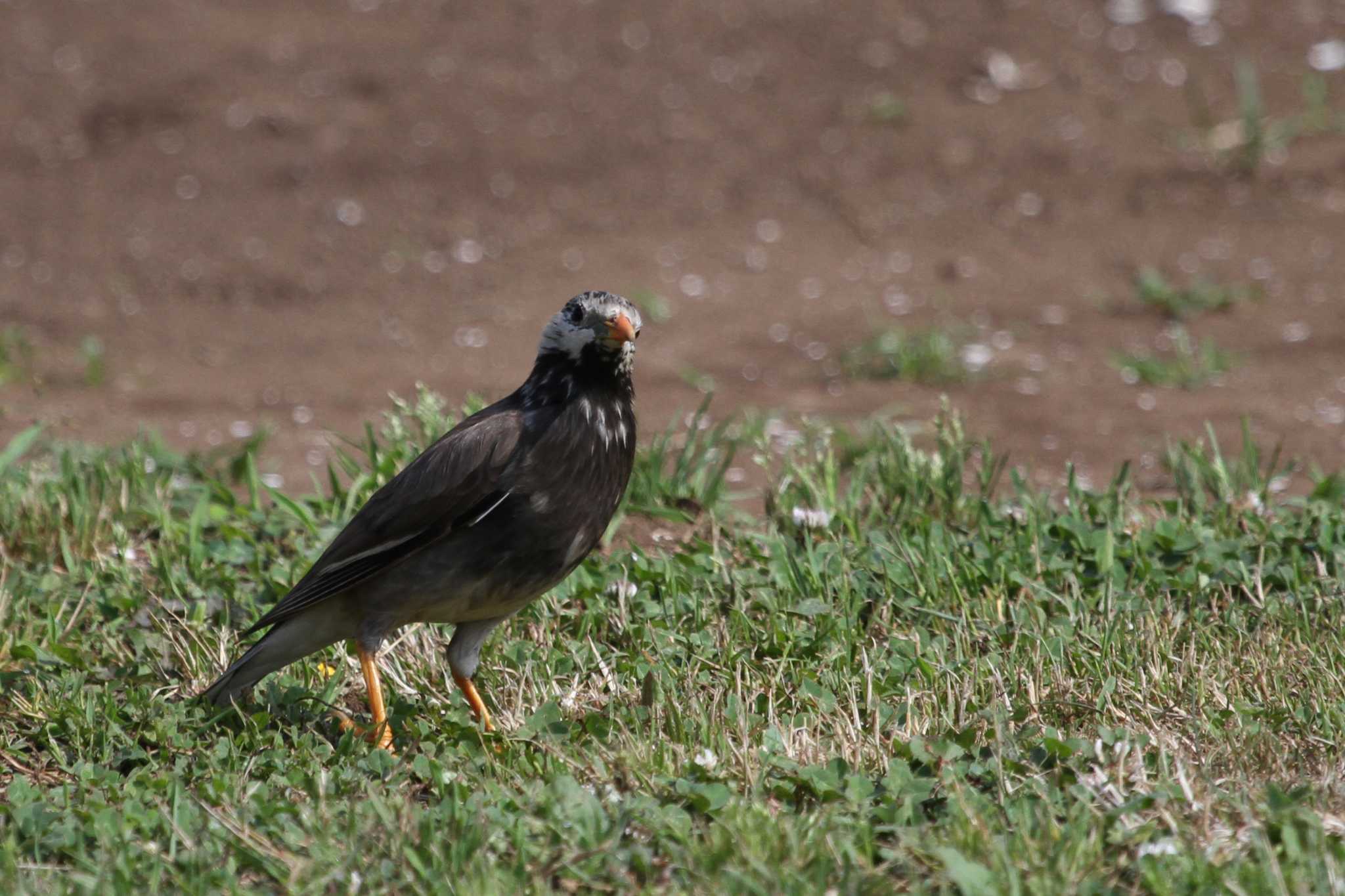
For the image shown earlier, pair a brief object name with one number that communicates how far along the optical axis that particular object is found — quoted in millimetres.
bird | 9547
